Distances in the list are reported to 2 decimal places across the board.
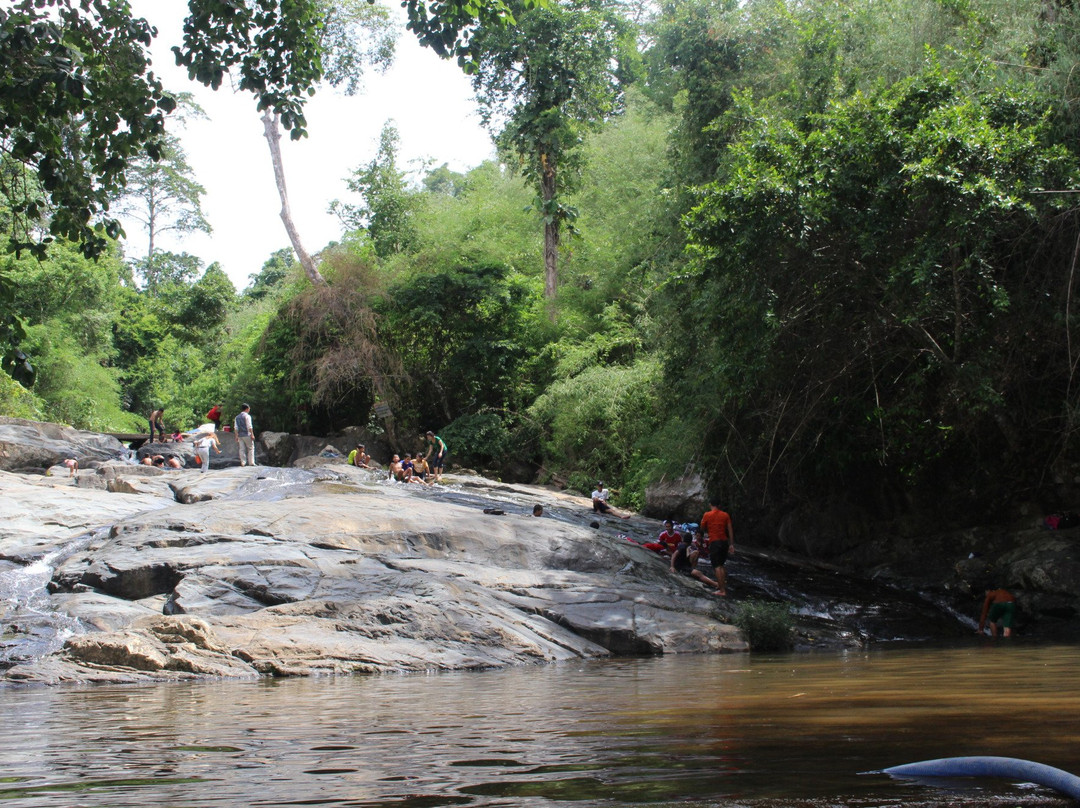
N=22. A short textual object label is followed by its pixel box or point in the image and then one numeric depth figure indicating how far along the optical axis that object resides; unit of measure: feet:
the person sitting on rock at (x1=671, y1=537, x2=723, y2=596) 54.08
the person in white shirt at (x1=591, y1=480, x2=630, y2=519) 73.41
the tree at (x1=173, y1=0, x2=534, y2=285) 26.08
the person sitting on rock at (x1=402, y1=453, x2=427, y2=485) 80.18
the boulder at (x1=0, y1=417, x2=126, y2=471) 87.66
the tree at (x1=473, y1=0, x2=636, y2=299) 109.19
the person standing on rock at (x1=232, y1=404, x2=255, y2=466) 80.42
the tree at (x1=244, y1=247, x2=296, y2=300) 196.65
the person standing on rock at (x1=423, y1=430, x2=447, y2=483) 84.28
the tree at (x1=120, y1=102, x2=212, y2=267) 164.45
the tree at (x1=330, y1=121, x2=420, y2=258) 139.58
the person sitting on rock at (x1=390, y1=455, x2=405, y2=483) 80.79
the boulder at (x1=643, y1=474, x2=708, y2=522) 76.18
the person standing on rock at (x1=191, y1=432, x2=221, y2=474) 82.38
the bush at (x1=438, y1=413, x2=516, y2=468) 104.88
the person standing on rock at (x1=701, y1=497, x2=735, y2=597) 51.03
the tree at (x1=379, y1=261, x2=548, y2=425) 110.01
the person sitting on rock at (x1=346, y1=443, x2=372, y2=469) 93.71
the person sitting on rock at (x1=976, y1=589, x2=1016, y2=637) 46.19
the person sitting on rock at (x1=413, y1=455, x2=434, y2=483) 82.17
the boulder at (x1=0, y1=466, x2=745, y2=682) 31.58
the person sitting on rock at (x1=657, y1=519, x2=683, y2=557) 58.08
